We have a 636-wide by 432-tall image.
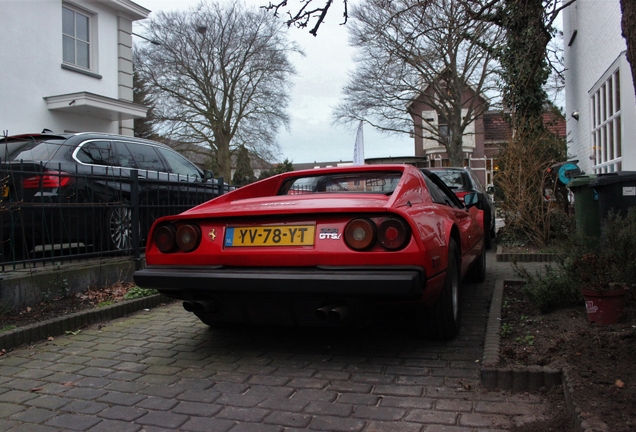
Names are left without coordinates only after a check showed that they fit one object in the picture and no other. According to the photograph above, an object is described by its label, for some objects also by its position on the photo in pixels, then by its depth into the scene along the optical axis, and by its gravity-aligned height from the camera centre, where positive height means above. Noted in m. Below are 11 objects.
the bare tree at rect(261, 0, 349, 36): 5.16 +1.97
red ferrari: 3.17 -0.26
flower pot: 3.66 -0.62
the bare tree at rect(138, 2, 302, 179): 28.67 +7.64
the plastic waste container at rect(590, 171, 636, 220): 6.03 +0.25
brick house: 40.23 +5.39
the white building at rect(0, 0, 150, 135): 12.27 +3.87
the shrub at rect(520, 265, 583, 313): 4.18 -0.61
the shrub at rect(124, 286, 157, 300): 5.48 -0.76
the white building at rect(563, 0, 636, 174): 8.32 +2.36
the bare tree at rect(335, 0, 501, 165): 22.64 +6.48
